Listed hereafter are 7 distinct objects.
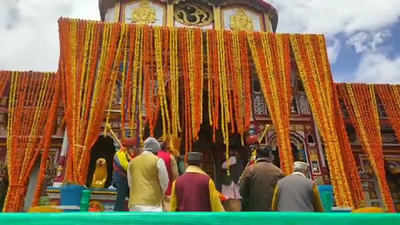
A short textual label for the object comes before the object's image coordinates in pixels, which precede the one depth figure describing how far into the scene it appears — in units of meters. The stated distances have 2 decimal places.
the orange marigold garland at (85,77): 9.31
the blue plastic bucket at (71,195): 6.32
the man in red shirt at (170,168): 4.83
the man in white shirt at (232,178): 8.84
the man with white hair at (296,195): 3.70
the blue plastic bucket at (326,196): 6.24
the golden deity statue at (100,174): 9.26
